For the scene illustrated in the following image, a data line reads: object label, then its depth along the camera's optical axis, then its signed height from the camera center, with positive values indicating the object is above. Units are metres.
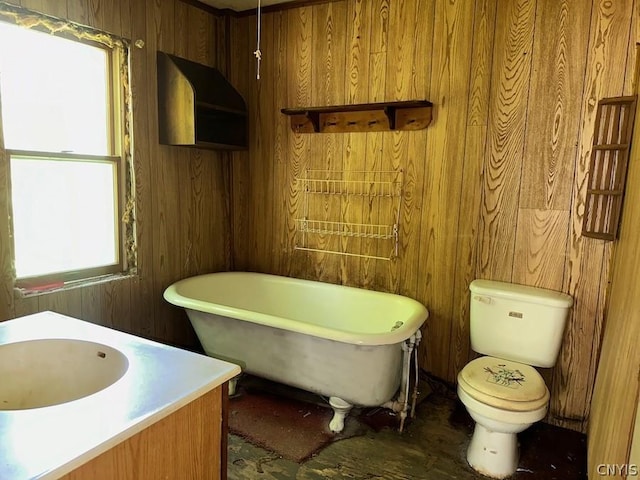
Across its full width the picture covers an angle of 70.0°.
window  2.24 +0.09
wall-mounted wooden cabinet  2.77 +0.42
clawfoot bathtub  2.24 -0.85
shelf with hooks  2.69 +0.38
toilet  1.99 -0.89
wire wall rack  2.87 -0.21
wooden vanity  0.88 -0.54
